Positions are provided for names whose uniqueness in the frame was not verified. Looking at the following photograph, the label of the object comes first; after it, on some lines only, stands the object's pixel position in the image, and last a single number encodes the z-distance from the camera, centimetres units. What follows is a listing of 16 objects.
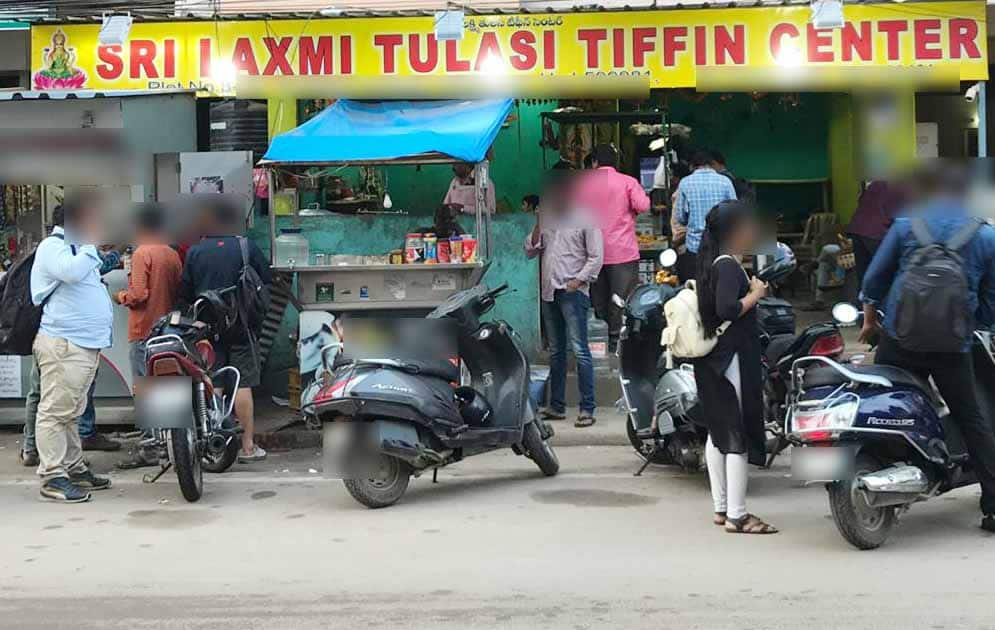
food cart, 941
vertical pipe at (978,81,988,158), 1093
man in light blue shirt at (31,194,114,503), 729
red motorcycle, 718
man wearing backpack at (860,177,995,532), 581
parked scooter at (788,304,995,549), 583
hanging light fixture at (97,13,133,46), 1051
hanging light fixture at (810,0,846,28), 1002
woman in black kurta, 623
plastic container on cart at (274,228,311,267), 998
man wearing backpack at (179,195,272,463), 832
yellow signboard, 1033
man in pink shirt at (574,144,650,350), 980
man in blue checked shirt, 985
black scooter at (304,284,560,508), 684
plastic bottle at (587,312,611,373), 1047
